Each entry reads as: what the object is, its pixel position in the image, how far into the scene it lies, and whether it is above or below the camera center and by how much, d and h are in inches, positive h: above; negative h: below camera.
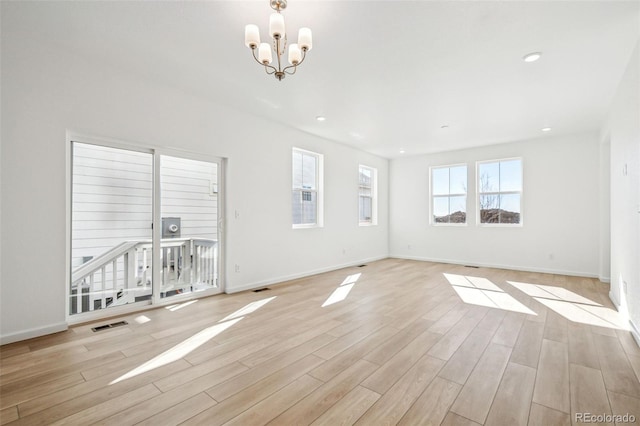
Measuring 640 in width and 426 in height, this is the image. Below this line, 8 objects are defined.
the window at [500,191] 248.1 +21.6
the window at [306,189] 218.5 +20.4
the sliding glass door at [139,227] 126.7 -5.5
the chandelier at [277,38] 81.5 +50.7
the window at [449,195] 276.2 +20.8
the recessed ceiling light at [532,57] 114.1 +62.4
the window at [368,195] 287.0 +21.3
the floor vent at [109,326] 118.3 -44.7
